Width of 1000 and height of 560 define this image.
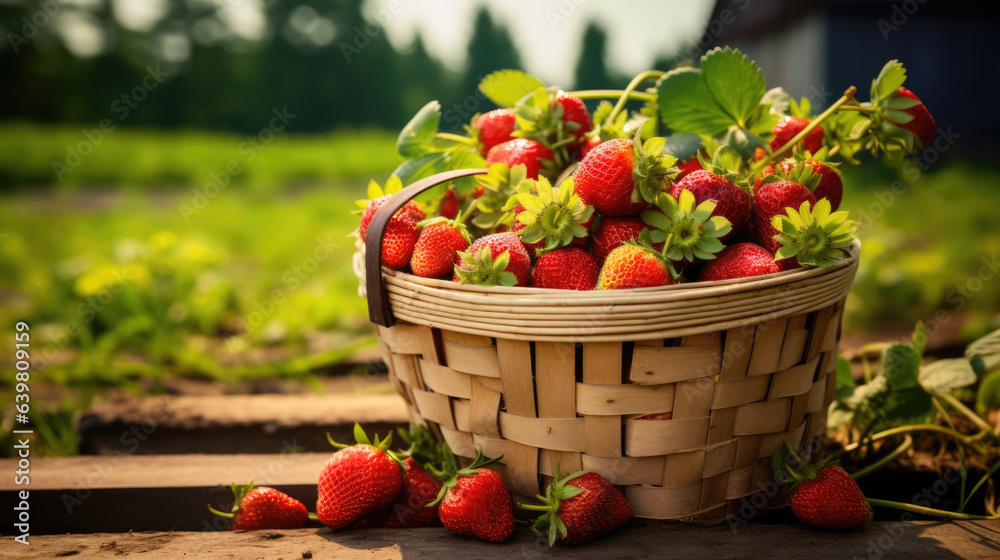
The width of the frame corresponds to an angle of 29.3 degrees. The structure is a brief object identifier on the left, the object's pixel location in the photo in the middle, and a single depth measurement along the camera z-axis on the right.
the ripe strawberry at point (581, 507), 0.90
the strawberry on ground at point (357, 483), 0.92
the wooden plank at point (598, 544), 0.91
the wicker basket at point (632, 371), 0.88
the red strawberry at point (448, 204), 0.99
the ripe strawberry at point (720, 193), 0.91
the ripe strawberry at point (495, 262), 0.90
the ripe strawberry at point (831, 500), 0.92
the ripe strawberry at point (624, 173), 0.91
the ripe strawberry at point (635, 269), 0.89
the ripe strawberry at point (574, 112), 0.99
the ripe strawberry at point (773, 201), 0.92
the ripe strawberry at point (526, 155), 0.97
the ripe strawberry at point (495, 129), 1.02
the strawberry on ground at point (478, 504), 0.91
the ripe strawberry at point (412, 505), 0.94
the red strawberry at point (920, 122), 0.95
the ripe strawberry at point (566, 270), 0.91
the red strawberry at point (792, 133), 0.98
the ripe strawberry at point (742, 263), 0.90
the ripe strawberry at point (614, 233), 0.92
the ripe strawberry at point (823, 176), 0.95
